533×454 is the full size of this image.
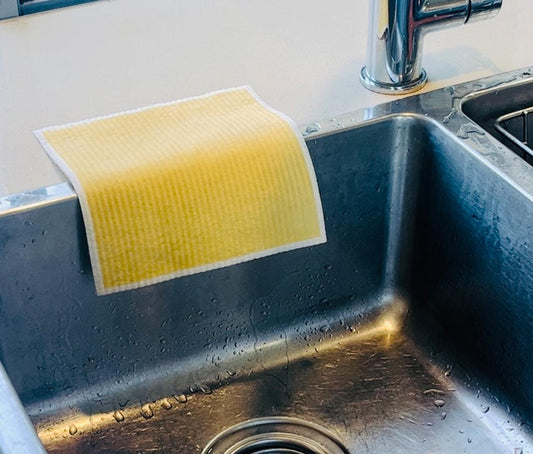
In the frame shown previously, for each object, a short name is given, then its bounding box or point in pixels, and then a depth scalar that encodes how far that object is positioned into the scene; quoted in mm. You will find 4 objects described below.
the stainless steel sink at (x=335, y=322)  797
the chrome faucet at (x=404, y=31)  863
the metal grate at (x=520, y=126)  916
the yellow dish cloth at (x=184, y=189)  759
